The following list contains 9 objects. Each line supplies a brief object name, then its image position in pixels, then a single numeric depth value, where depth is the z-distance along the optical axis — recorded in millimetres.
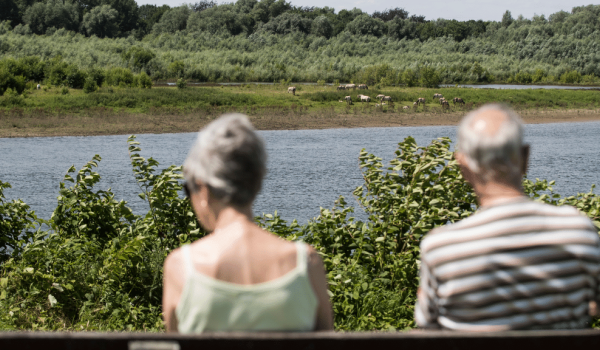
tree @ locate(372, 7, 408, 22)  157250
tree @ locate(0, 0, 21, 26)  106938
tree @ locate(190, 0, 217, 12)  142125
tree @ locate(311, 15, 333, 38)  108625
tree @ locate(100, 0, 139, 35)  118312
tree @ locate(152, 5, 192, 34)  115000
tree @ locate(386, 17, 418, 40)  115125
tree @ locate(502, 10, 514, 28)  148200
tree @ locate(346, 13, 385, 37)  113812
